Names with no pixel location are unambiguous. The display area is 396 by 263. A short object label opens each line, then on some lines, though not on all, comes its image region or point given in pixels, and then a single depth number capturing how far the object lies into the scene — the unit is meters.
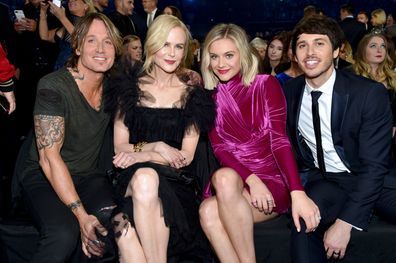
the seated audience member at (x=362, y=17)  8.77
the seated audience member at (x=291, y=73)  3.96
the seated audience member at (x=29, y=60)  5.12
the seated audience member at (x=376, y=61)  4.20
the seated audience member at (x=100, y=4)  5.51
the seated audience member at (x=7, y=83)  2.95
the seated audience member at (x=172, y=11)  6.03
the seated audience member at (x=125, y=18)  5.35
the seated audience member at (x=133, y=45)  4.71
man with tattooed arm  2.48
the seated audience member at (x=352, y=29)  7.36
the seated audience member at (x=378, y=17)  8.01
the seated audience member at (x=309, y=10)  6.62
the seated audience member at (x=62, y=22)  4.43
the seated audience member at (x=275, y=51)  4.99
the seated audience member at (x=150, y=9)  6.53
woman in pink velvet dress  2.55
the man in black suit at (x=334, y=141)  2.52
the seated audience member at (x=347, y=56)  5.39
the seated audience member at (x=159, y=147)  2.41
